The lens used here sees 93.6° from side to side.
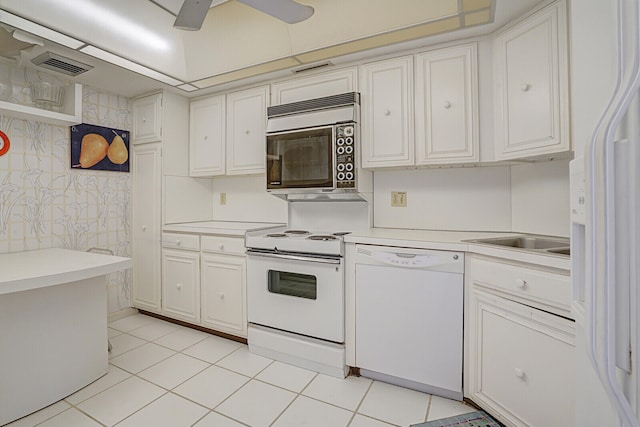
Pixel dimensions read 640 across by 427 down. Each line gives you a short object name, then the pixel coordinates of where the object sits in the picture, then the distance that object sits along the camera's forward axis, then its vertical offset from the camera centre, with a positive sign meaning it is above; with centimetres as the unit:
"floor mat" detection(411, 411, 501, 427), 152 -107
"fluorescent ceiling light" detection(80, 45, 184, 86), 209 +115
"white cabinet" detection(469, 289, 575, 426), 124 -69
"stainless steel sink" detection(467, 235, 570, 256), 168 -16
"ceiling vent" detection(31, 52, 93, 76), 206 +108
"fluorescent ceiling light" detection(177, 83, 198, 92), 276 +119
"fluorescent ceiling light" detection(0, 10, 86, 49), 170 +112
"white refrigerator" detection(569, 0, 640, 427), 50 -3
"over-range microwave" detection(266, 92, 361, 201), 217 +50
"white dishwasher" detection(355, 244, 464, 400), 169 -62
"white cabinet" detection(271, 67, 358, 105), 231 +104
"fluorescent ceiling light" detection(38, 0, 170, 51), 187 +130
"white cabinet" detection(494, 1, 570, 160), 155 +71
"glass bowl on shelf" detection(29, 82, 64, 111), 220 +89
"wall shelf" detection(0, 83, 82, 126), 205 +73
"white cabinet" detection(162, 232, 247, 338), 243 -58
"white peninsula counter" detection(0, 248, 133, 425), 156 -66
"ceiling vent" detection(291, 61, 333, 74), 233 +117
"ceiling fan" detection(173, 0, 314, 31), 141 +102
